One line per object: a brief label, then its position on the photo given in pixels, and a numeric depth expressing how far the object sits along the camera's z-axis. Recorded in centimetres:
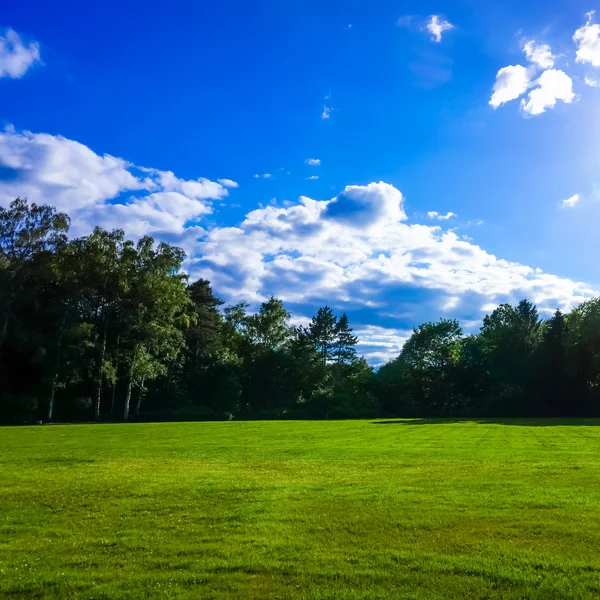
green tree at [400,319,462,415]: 9350
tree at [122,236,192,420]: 6794
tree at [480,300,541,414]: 8362
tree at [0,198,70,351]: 6012
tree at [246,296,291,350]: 10344
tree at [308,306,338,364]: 10012
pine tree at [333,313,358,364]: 10112
